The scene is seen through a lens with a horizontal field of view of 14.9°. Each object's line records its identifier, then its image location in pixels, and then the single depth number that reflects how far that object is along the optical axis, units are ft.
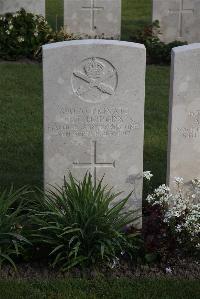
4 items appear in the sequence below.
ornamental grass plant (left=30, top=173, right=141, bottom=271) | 19.43
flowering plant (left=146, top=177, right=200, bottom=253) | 20.11
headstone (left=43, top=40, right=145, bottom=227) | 20.34
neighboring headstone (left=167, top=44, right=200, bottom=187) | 20.85
